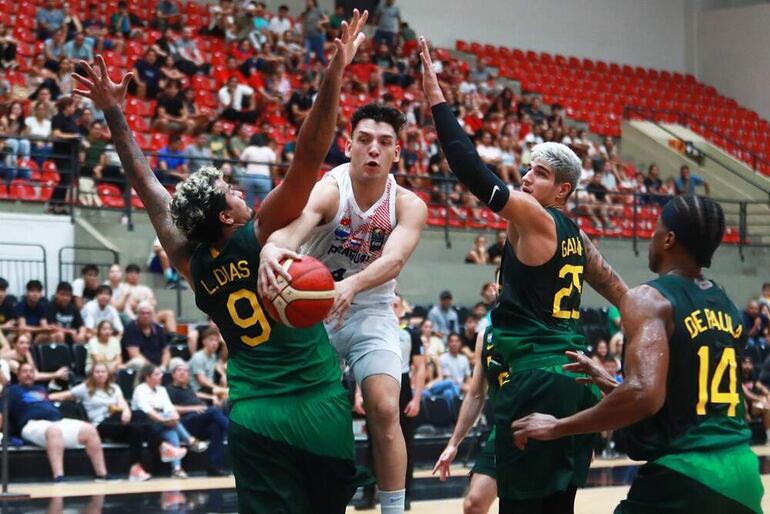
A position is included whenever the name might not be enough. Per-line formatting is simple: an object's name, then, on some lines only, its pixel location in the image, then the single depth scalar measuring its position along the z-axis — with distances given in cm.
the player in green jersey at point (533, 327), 496
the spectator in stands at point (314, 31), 2041
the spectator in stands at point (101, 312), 1275
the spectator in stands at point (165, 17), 1859
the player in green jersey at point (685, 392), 379
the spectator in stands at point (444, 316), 1560
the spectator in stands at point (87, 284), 1330
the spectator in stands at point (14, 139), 1455
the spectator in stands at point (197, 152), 1572
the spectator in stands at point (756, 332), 1825
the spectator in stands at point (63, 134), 1466
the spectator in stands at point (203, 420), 1192
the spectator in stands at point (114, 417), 1157
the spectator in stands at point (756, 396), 1684
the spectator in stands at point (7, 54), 1565
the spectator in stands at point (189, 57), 1794
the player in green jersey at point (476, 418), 537
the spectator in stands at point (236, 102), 1744
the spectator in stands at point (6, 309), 1246
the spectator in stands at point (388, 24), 2230
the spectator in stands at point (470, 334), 1518
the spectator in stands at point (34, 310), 1249
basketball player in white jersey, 560
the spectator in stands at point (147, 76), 1686
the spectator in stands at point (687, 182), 2329
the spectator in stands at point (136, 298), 1327
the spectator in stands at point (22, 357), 1145
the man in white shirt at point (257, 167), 1570
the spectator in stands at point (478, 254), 1792
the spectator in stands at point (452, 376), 1395
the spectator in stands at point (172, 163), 1488
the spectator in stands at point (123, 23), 1784
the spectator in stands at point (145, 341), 1246
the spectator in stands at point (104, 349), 1204
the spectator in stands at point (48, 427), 1102
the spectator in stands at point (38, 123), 1471
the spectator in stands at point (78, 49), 1630
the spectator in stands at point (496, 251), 1797
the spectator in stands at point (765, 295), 1948
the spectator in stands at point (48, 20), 1691
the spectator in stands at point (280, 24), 2020
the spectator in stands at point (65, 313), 1276
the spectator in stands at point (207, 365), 1252
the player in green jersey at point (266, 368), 441
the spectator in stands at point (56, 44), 1623
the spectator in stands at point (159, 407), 1168
